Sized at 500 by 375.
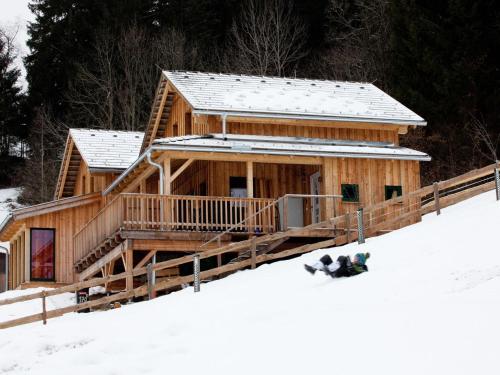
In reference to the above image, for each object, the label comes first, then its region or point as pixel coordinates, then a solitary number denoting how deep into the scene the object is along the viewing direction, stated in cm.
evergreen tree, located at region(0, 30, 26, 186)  7150
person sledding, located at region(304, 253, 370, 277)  2220
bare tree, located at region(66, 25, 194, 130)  6097
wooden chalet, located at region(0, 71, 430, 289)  3047
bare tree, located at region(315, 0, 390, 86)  5341
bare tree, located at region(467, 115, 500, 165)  4338
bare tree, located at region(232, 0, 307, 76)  5825
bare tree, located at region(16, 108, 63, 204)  6100
